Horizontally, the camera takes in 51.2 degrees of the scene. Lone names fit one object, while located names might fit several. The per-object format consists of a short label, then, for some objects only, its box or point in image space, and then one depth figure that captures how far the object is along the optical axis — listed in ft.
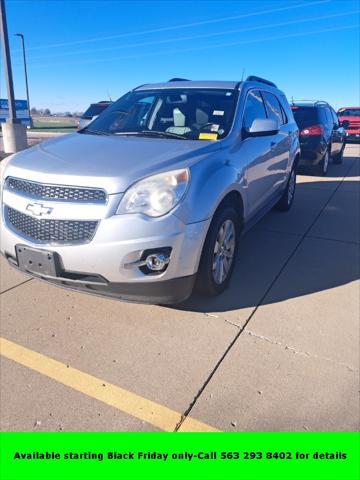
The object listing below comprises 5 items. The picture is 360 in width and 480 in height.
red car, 58.29
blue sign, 109.09
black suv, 27.81
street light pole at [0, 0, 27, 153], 33.76
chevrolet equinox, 7.97
